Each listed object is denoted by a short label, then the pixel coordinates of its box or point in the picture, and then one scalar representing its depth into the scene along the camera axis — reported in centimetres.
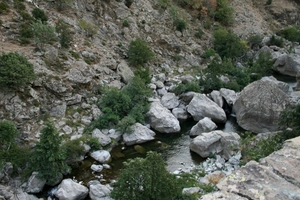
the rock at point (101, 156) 1881
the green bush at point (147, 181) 1210
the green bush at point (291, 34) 4978
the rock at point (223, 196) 456
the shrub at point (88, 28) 2934
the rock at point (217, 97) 2708
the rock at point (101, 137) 2041
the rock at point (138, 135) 2114
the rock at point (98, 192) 1527
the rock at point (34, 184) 1550
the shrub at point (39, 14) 2658
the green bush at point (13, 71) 1895
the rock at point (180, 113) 2539
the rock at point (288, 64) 3903
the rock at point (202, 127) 2264
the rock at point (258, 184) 461
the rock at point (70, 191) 1502
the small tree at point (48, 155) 1573
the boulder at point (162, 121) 2306
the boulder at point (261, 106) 2348
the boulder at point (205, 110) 2478
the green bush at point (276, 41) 4719
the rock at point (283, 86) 3031
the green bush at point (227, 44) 3822
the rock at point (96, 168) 1798
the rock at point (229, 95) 2752
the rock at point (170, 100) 2655
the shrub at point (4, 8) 2545
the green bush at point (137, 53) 3010
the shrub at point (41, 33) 2366
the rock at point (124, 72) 2776
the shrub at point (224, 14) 4575
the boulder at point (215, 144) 1942
